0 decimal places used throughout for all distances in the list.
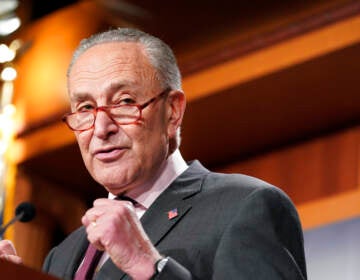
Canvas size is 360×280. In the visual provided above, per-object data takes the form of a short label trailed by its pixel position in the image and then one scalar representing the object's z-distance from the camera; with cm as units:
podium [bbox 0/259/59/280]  232
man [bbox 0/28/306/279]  248
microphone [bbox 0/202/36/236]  281
